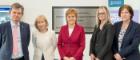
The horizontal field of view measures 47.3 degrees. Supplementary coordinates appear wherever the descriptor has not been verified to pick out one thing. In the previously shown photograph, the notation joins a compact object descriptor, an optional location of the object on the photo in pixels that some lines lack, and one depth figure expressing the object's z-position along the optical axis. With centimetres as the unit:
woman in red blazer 197
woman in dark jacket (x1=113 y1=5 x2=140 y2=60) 187
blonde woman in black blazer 189
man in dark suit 186
